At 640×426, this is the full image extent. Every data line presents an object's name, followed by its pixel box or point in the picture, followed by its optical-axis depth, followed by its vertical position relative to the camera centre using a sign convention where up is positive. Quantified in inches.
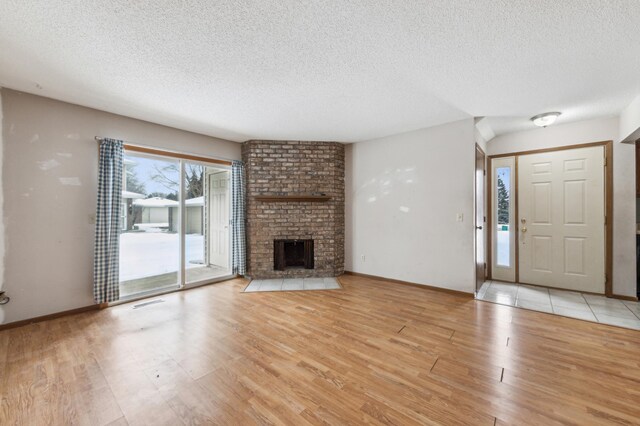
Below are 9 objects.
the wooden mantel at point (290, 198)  185.2 +11.4
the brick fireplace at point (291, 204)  189.0 +7.1
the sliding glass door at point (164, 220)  152.3 -4.5
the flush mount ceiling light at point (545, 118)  135.1 +51.6
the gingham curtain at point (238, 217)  188.9 -2.7
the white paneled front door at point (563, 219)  147.9 -3.0
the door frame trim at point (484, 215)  149.3 -1.9
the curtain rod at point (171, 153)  142.5 +38.2
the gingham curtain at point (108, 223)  128.4 -5.0
